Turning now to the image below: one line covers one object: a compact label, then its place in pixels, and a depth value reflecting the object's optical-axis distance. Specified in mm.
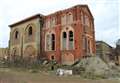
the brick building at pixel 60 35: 12454
